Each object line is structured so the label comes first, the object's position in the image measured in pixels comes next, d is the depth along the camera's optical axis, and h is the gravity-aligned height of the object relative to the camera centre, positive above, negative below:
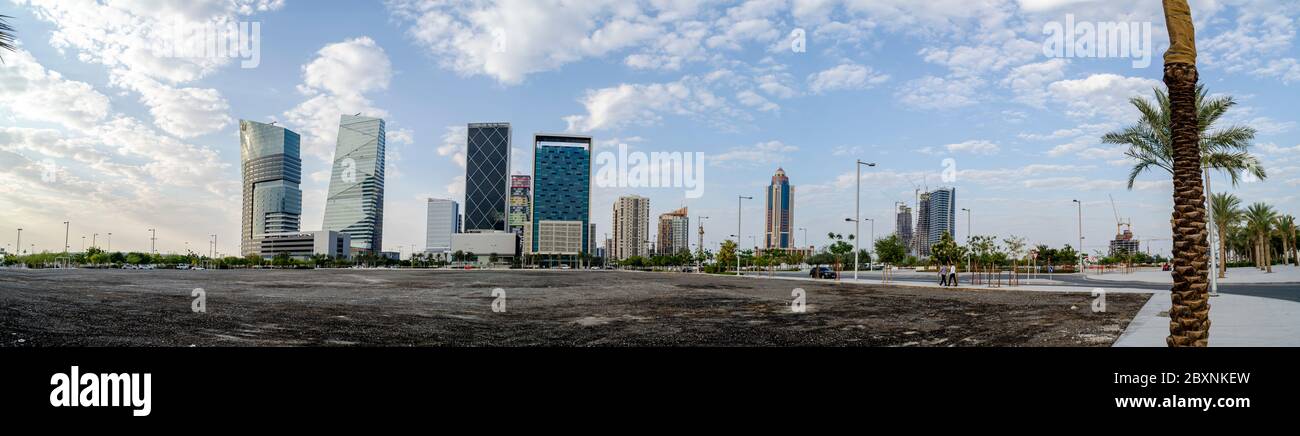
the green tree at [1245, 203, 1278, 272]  63.12 +2.73
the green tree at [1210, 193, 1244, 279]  56.94 +3.79
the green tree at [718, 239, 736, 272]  85.31 -1.66
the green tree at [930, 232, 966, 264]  69.94 -0.48
